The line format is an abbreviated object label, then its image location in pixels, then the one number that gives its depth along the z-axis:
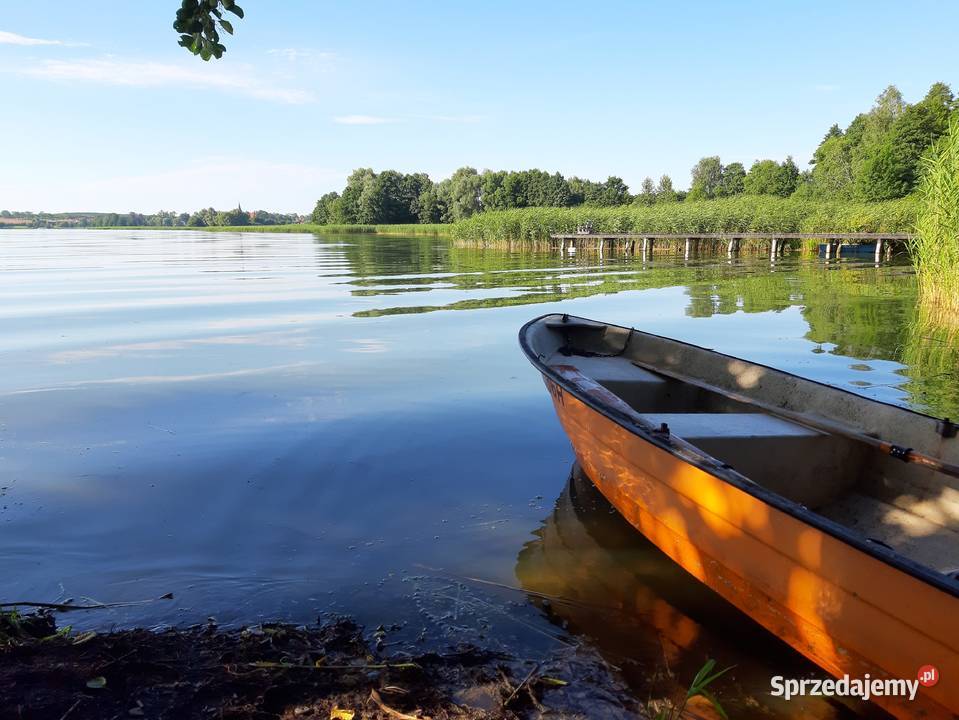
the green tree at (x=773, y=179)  75.12
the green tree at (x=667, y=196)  82.88
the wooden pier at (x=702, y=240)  29.88
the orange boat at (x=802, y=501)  2.54
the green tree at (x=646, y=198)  88.38
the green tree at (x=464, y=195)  90.06
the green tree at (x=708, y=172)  118.82
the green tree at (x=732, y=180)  90.19
